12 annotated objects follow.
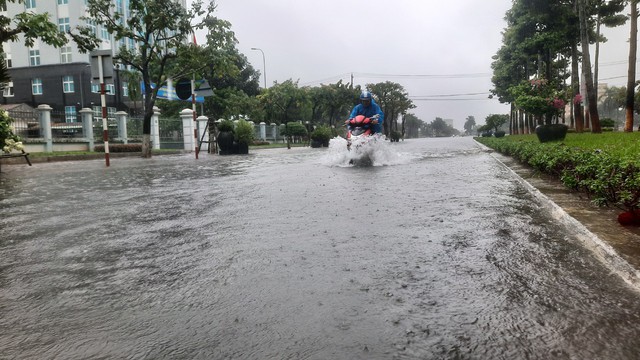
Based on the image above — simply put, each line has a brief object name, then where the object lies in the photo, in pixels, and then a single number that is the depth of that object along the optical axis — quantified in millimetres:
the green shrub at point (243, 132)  23062
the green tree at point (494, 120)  69250
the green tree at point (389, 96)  87000
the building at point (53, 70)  47000
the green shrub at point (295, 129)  51488
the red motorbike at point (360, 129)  13133
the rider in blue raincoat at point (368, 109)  13562
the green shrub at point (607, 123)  41834
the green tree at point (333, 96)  63406
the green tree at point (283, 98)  56938
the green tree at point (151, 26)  20766
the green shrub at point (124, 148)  26292
